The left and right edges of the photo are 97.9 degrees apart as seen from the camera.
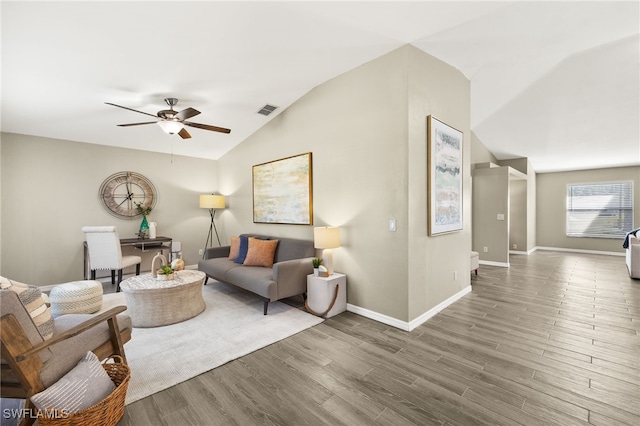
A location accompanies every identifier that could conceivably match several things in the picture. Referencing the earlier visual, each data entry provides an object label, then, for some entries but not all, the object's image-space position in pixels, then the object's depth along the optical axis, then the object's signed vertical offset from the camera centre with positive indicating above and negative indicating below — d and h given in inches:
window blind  313.0 +3.4
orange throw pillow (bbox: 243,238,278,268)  174.2 -26.1
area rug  90.6 -52.4
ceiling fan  135.3 +47.1
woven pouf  136.2 -43.1
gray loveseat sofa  140.6 -33.9
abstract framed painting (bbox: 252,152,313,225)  173.0 +14.5
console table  197.3 -25.3
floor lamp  238.7 +8.9
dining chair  176.3 -23.8
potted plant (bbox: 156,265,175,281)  138.9 -30.5
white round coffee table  127.3 -41.5
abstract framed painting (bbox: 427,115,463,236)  134.0 +18.2
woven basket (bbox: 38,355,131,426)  57.5 -43.7
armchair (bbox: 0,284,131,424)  55.6 -31.8
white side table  138.3 -41.6
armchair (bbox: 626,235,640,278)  200.5 -34.2
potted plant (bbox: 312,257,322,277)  147.0 -27.6
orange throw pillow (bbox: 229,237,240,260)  195.6 -26.0
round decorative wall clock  211.5 +14.6
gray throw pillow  57.4 -39.0
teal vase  218.7 -12.6
